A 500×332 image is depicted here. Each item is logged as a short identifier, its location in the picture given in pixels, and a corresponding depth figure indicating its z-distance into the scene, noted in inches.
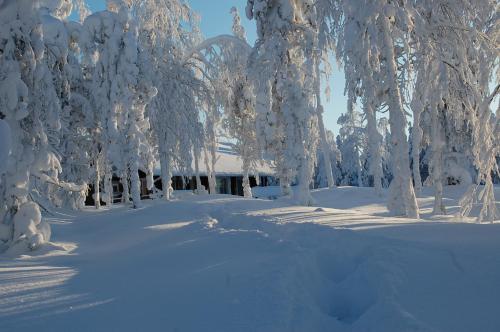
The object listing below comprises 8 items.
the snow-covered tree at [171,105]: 769.6
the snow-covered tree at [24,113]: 293.3
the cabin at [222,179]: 1361.5
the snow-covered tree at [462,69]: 303.1
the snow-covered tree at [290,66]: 588.4
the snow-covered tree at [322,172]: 1995.6
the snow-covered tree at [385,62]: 413.1
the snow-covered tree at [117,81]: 598.2
